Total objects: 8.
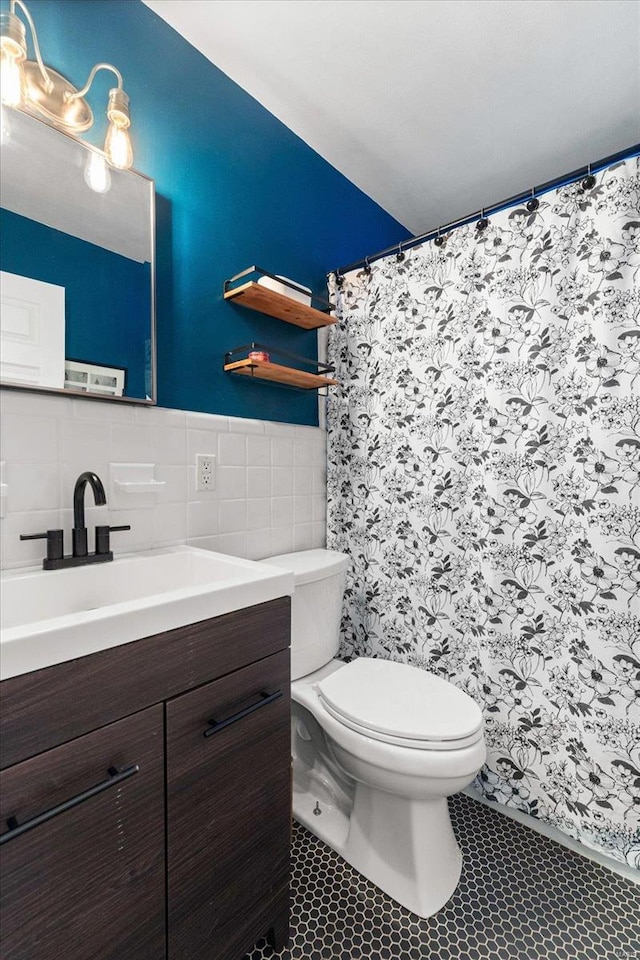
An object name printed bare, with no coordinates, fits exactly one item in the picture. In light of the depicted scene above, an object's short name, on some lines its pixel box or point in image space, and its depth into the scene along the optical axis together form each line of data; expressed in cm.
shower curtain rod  127
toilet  114
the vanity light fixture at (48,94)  98
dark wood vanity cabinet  64
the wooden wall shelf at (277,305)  149
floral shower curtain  128
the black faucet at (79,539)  104
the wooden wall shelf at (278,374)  149
